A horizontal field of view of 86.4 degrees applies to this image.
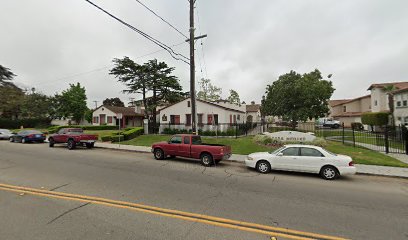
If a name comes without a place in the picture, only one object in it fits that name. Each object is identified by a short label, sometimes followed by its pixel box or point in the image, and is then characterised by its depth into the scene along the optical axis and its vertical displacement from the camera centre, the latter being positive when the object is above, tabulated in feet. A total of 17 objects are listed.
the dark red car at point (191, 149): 37.56 -3.87
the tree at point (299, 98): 88.58 +12.51
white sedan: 29.89 -4.92
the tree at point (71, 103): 155.12 +19.50
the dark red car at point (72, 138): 57.11 -2.29
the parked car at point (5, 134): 86.89 -1.72
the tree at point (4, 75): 185.68 +47.97
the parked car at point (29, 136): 73.18 -2.07
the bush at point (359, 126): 123.95 +0.42
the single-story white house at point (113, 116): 138.21 +8.83
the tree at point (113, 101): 246.76 +32.06
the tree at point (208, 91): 187.42 +32.32
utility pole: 47.60 +12.43
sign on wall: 50.08 -2.07
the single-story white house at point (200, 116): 86.02 +5.35
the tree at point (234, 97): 198.39 +28.69
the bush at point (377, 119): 95.04 +3.69
